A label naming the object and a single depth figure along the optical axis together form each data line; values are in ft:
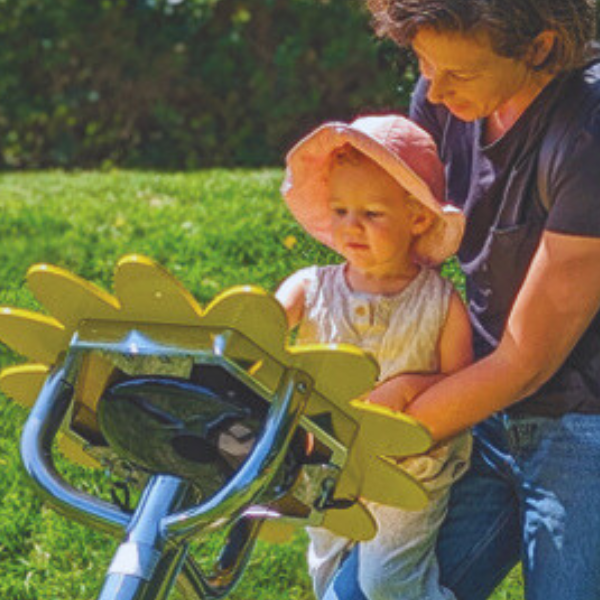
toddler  11.68
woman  10.91
